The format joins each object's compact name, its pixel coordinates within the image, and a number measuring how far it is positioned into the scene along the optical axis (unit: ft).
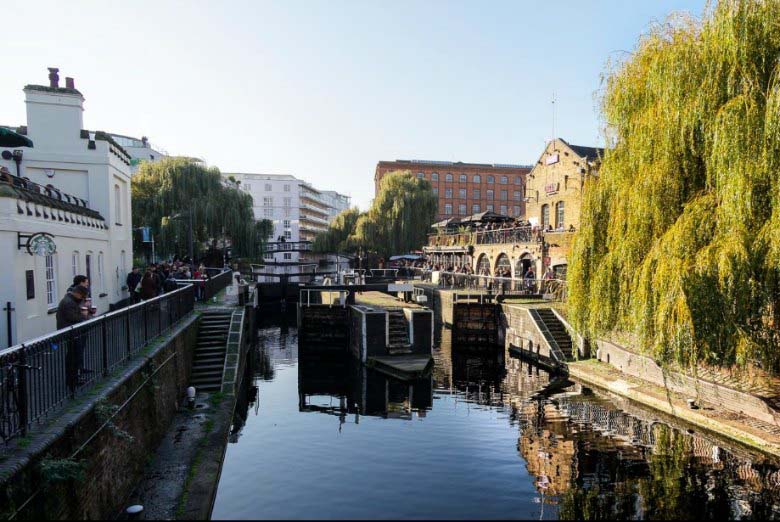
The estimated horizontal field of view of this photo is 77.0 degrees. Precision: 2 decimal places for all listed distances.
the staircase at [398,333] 62.85
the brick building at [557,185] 95.50
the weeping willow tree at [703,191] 29.48
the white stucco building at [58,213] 34.17
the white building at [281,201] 307.17
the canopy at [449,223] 140.52
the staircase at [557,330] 61.93
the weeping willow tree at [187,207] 108.88
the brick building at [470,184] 229.86
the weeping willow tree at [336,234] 169.07
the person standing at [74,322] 22.61
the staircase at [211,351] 44.98
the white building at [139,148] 201.36
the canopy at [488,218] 118.73
